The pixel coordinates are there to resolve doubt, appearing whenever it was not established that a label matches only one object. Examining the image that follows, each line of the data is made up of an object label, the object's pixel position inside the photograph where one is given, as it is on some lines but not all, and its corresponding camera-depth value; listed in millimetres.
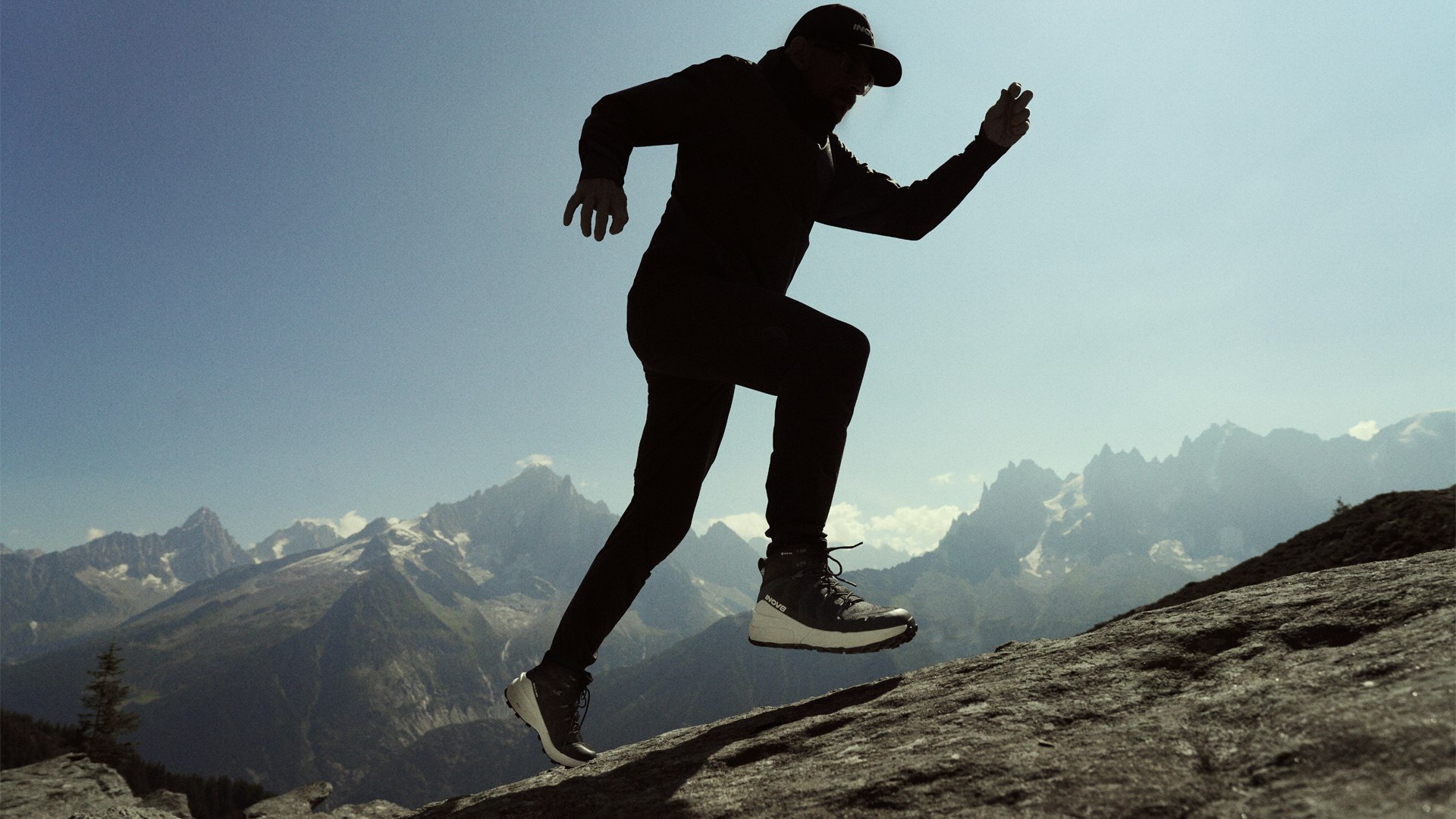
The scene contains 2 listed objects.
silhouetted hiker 3152
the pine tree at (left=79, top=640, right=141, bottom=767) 62875
